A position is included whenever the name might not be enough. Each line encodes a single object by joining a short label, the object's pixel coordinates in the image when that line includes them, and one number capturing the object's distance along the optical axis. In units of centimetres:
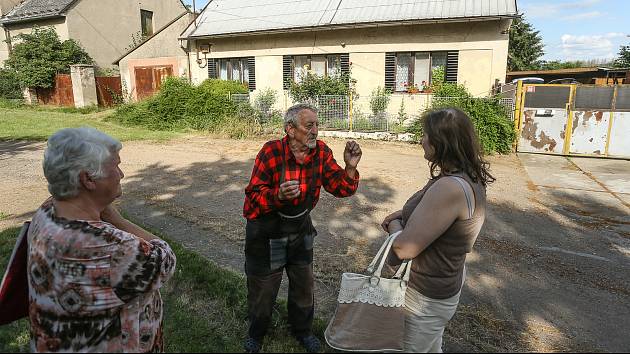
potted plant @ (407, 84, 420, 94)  1455
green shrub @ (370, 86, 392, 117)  1470
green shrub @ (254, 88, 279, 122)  1535
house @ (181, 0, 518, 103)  1355
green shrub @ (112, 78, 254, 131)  1513
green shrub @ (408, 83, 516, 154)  1123
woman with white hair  168
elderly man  262
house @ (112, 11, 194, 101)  2003
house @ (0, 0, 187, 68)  2184
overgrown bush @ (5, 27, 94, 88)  2066
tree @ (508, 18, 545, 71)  3953
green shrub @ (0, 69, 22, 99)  2202
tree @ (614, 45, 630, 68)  2863
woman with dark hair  194
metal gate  1066
